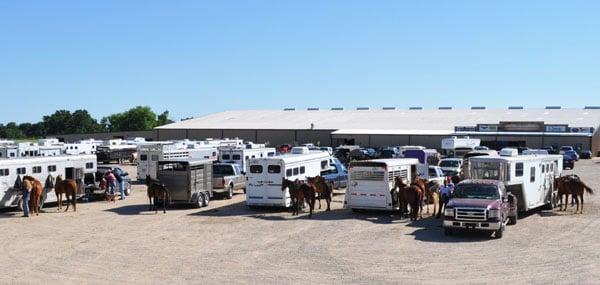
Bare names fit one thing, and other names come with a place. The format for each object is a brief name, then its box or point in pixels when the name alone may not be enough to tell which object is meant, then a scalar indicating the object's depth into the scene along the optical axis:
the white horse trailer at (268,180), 24.69
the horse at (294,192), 23.75
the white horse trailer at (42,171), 23.84
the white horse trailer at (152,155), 37.28
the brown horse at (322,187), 25.05
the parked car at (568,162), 48.62
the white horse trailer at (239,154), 37.19
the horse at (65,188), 24.94
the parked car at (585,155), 65.25
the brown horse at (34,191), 23.62
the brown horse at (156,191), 24.69
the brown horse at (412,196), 21.78
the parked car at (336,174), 30.90
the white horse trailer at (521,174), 21.86
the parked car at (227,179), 29.10
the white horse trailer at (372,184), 22.94
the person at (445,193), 22.10
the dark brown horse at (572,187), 24.42
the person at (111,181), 28.48
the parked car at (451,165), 36.38
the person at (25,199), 23.39
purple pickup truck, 18.09
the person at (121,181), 29.38
